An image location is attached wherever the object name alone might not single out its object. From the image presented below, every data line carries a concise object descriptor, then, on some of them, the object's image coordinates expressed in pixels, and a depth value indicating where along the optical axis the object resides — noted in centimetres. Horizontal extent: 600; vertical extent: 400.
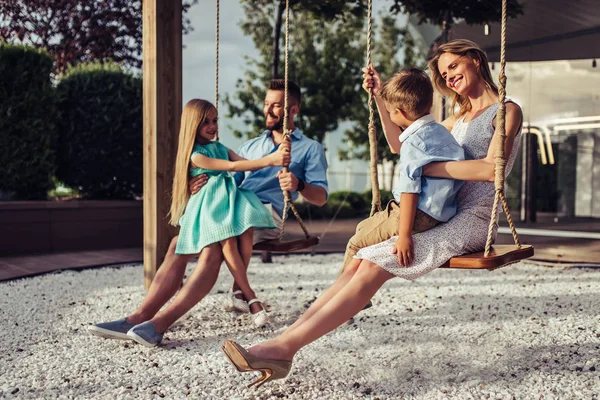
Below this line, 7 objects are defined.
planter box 636
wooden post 413
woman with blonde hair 228
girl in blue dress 320
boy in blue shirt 229
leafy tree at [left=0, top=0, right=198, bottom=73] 1206
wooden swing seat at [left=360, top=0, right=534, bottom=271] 223
